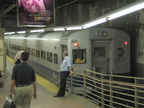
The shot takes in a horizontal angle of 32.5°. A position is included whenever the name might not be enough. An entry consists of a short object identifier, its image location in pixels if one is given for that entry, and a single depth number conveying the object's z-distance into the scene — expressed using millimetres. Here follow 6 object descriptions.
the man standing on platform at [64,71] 8219
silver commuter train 9538
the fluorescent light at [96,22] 7594
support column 12000
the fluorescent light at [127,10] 5335
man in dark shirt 4938
